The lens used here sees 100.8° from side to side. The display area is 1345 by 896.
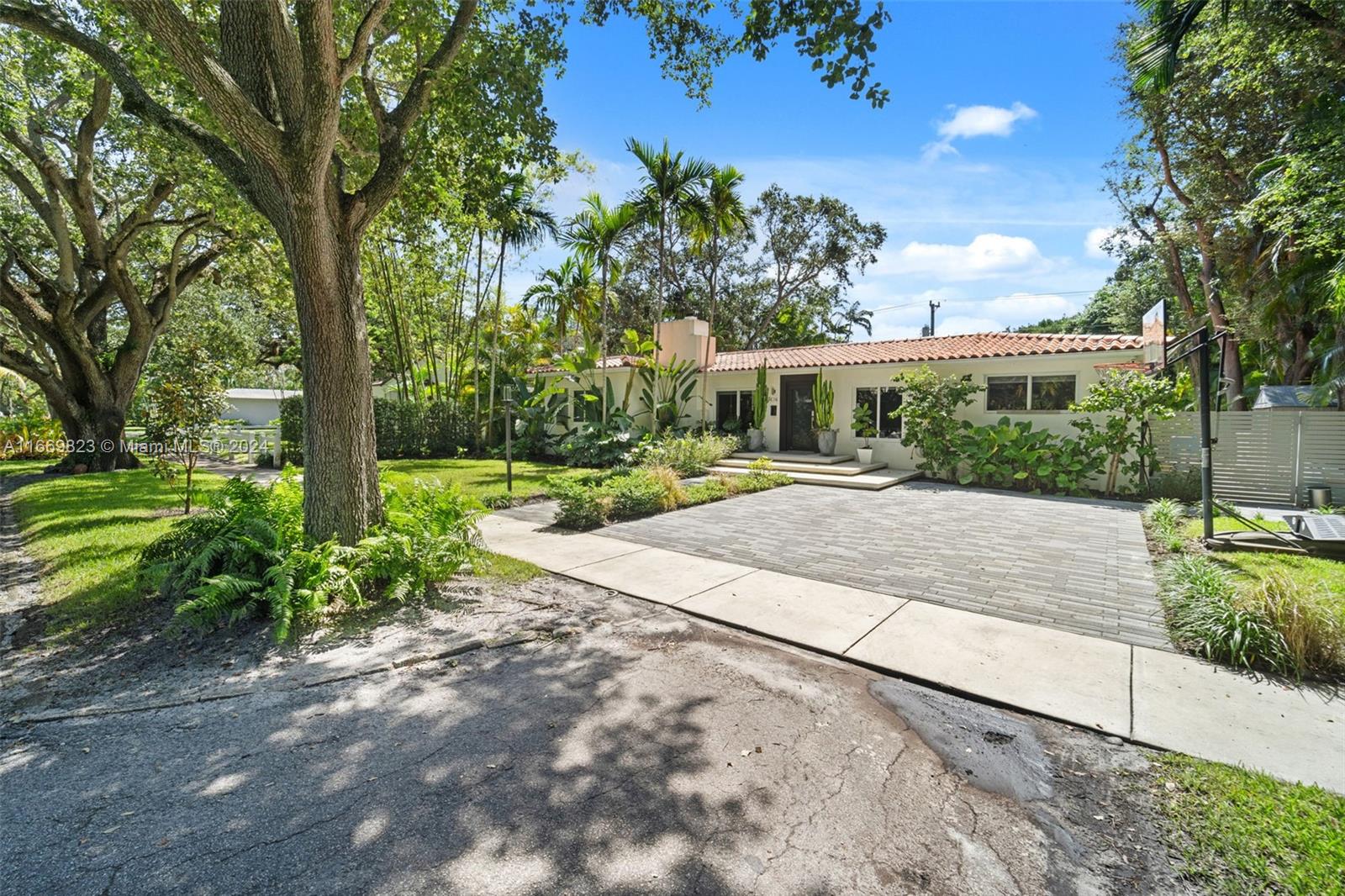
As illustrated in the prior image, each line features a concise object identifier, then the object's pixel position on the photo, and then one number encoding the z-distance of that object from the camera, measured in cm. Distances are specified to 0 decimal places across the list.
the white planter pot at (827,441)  1456
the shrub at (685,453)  1317
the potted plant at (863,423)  1416
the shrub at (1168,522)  669
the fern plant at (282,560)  424
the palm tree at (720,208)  1423
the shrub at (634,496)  889
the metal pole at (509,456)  1041
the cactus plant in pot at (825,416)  1460
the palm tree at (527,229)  1430
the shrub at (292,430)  1537
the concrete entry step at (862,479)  1157
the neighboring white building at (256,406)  3532
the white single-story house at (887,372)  1168
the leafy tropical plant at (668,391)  1675
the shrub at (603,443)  1505
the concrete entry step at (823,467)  1278
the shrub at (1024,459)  1067
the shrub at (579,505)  824
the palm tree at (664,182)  1362
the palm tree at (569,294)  1667
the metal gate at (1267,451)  902
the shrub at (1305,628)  362
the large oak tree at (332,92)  434
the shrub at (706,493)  1010
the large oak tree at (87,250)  1167
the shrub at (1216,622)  371
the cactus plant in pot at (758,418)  1568
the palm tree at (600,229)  1433
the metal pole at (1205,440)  633
